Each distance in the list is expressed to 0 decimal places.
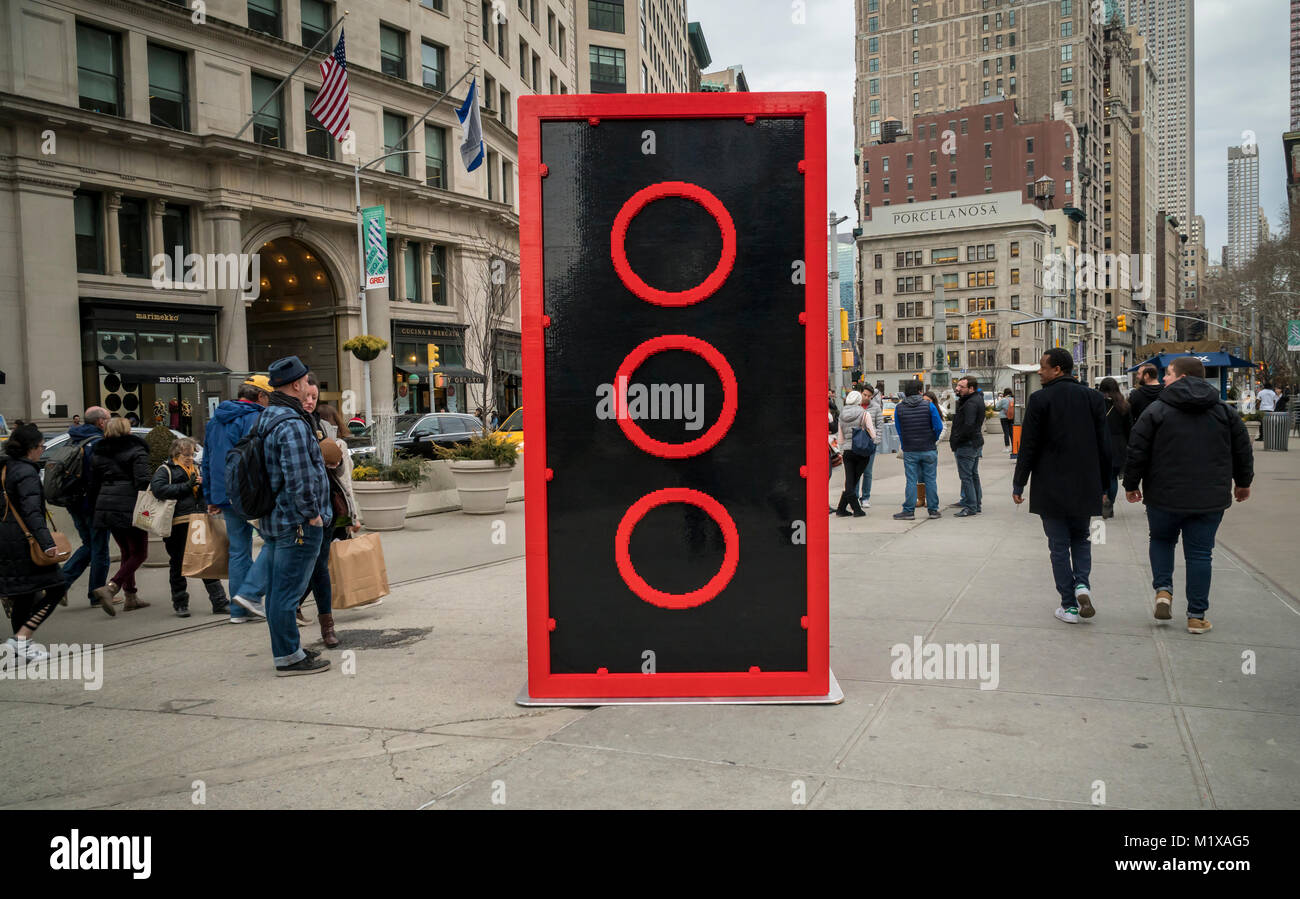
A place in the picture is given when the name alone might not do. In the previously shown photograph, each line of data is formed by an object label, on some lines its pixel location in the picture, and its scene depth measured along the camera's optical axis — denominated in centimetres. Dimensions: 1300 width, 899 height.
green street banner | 2886
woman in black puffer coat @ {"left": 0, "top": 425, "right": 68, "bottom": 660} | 628
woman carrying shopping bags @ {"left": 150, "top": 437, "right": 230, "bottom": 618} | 785
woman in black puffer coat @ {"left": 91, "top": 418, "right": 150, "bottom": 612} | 791
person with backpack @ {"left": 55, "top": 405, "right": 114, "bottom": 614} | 796
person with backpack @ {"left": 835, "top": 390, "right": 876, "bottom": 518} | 1348
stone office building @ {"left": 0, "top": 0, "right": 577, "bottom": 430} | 2531
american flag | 2339
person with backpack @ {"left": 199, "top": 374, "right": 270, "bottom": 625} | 741
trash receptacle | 2630
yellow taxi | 2109
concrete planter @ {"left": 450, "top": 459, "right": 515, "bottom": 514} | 1479
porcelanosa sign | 9712
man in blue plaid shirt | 577
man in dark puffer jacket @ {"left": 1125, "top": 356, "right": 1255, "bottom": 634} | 646
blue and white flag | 2667
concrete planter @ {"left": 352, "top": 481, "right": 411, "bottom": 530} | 1308
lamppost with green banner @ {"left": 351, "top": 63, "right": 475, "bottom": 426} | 2944
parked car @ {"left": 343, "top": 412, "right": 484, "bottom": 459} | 2093
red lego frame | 488
